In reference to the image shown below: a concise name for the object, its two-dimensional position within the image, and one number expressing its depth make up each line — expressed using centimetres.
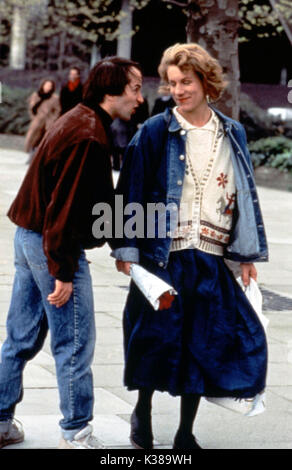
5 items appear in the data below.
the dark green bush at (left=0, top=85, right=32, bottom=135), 2801
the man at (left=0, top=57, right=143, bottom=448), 425
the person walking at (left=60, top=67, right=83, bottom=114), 1933
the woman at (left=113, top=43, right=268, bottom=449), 462
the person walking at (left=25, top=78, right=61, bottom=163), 1831
